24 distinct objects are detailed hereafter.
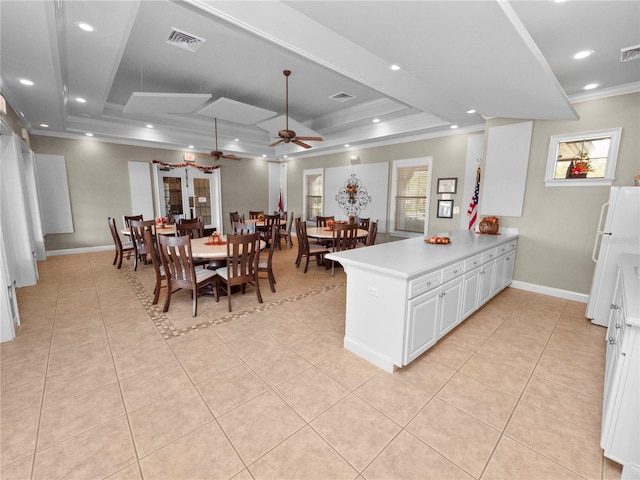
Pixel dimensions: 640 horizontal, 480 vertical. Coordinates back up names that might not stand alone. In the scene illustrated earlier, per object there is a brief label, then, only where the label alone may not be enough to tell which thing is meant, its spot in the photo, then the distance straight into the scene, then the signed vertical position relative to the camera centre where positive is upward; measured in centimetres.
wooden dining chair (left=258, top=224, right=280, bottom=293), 389 -96
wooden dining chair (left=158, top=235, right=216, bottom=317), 300 -80
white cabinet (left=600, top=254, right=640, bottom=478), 136 -99
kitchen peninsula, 211 -79
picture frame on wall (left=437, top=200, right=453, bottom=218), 562 -17
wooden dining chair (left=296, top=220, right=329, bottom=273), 492 -87
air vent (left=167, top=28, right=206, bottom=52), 302 +173
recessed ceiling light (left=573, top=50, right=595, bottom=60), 273 +145
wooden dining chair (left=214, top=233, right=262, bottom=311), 320 -81
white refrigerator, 281 -39
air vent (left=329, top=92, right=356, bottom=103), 484 +179
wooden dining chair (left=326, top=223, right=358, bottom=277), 465 -63
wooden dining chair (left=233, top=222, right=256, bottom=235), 464 -50
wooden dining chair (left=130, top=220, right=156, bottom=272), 460 -67
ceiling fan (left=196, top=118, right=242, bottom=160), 593 +90
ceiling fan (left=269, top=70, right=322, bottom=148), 398 +91
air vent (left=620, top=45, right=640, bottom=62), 263 +143
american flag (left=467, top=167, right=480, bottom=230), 508 -10
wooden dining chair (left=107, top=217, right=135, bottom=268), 496 -93
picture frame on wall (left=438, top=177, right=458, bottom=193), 551 +31
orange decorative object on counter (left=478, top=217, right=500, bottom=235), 409 -36
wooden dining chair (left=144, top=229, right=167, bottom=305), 335 -91
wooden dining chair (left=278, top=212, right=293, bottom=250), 734 -94
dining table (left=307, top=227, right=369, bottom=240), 506 -64
